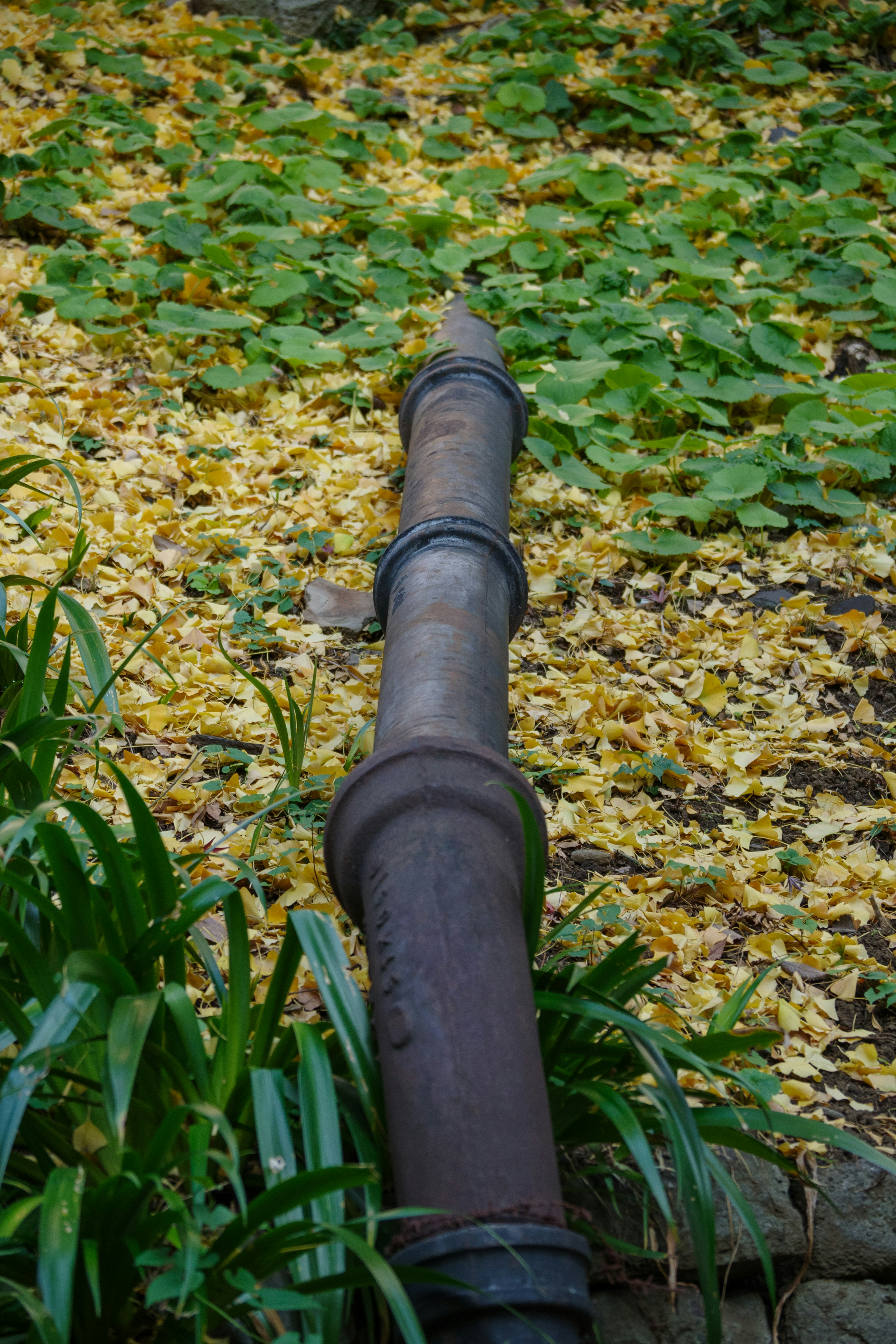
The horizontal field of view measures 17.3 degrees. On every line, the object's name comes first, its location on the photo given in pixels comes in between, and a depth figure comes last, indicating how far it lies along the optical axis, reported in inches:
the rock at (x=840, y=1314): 107.6
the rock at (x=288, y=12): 206.4
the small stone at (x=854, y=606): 136.2
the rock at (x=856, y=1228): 108.8
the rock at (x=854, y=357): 154.4
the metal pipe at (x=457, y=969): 100.4
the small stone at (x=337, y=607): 133.8
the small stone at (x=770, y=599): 137.3
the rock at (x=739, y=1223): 107.0
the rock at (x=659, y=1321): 105.9
